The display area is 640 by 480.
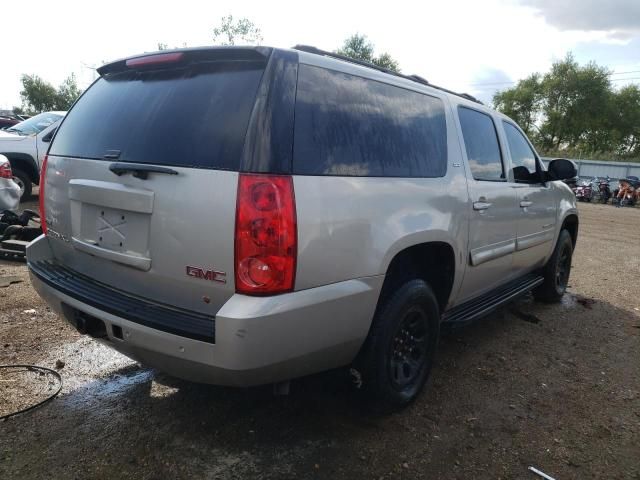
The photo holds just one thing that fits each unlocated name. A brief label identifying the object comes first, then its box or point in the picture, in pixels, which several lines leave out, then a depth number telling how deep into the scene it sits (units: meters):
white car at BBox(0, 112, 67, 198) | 9.34
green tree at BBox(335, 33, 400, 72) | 50.59
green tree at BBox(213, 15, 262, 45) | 44.23
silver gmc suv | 2.03
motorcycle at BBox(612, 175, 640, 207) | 22.61
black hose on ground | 2.70
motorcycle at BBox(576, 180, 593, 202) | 24.34
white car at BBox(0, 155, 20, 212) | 6.46
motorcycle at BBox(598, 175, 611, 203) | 23.73
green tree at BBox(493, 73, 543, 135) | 49.58
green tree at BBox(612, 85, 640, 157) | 48.38
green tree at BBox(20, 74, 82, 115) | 62.91
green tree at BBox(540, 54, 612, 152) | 46.28
